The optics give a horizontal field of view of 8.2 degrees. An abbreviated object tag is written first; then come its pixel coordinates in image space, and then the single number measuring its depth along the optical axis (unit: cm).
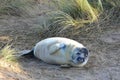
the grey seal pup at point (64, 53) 1085
